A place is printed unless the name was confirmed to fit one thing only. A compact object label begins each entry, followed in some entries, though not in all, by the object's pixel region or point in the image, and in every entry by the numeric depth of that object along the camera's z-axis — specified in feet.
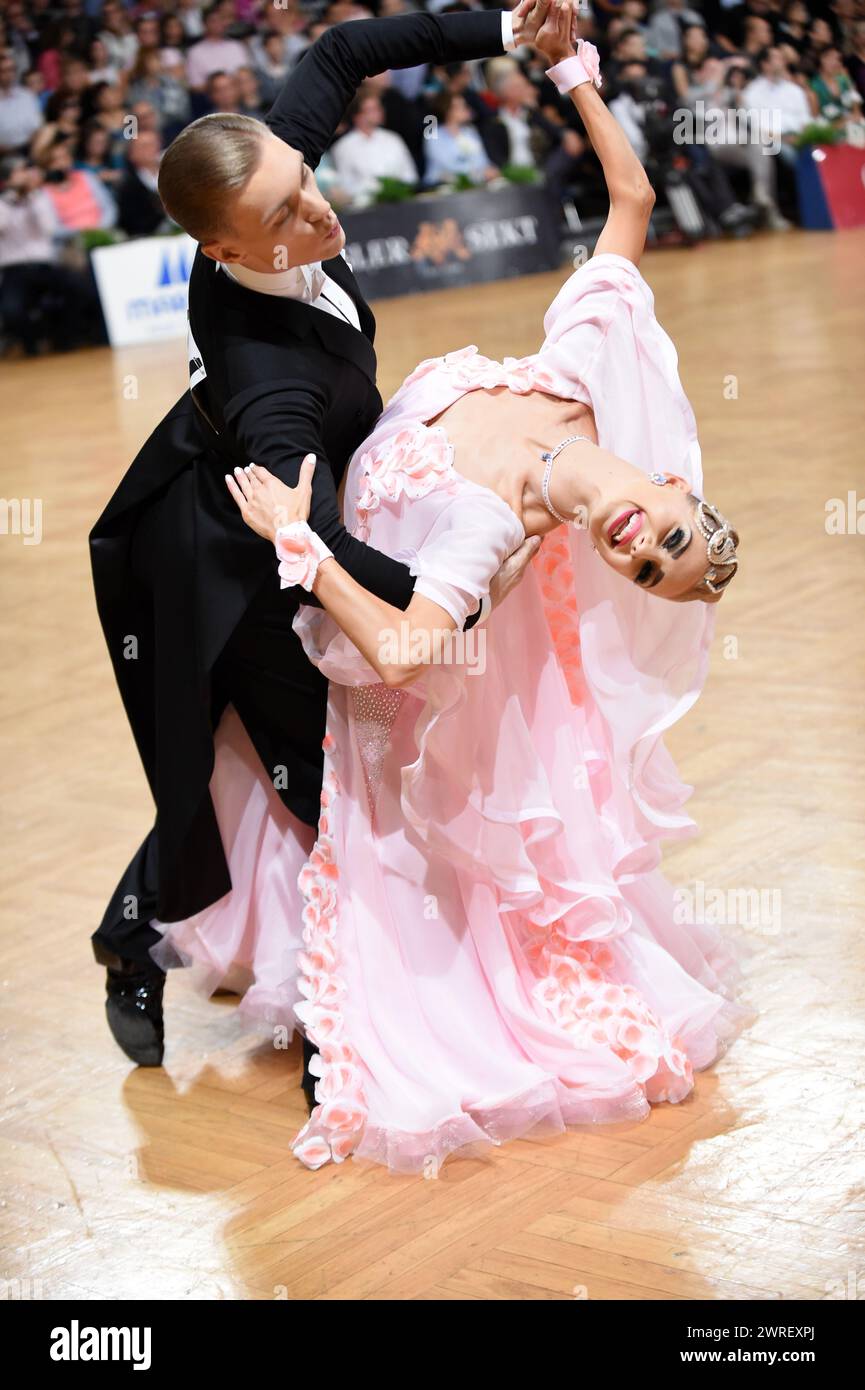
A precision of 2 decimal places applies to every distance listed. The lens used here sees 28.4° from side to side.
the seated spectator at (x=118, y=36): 46.24
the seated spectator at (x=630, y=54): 49.42
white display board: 41.63
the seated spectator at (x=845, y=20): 56.08
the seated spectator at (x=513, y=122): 48.44
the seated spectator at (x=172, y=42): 46.09
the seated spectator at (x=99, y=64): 44.96
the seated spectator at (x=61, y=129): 42.86
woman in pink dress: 9.30
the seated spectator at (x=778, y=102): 51.49
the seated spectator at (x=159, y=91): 44.98
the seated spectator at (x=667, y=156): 49.37
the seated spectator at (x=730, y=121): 51.21
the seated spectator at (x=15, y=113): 43.50
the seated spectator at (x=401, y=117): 47.32
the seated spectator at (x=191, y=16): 48.01
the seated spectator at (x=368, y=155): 45.98
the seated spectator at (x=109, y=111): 44.01
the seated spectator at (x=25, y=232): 41.47
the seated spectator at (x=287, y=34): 47.39
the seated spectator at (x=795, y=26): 54.95
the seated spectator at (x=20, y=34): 46.19
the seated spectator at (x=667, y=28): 53.57
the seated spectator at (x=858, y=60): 53.98
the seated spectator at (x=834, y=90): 51.93
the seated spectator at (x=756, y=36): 53.42
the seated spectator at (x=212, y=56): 46.71
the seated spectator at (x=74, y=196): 42.06
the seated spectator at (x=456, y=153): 47.34
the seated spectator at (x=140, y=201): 42.70
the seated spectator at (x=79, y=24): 45.27
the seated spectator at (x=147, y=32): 45.44
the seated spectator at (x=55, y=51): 45.14
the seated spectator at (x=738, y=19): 54.29
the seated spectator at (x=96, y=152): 43.34
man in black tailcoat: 8.57
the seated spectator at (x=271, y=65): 46.91
